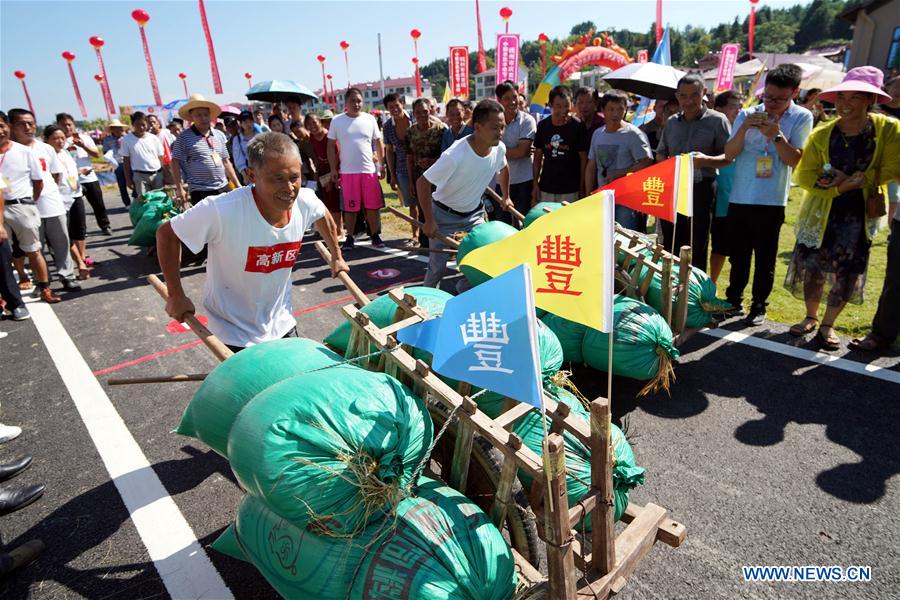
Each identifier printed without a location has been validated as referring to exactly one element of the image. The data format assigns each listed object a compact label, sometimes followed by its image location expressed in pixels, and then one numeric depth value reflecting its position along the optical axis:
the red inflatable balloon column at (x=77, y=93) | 29.91
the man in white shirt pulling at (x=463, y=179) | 4.23
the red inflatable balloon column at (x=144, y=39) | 20.36
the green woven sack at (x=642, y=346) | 3.27
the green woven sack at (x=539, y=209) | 4.76
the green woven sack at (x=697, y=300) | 3.79
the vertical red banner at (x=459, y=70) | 17.53
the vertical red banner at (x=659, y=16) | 15.79
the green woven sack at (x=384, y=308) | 2.66
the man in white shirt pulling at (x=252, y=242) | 2.40
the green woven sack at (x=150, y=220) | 7.15
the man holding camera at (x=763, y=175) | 4.11
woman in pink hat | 3.69
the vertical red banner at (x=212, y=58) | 21.00
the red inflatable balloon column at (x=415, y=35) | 26.44
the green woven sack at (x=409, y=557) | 1.52
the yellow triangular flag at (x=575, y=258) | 1.70
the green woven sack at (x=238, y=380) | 1.96
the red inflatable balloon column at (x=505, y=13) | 22.34
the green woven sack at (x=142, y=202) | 7.44
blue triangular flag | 1.47
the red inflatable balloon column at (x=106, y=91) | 26.12
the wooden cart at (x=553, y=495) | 1.44
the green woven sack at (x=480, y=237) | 4.02
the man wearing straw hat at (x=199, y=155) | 6.43
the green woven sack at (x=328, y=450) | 1.59
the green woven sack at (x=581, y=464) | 2.04
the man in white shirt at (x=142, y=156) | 9.01
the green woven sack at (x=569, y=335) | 3.52
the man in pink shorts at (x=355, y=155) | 7.17
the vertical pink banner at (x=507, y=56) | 14.65
